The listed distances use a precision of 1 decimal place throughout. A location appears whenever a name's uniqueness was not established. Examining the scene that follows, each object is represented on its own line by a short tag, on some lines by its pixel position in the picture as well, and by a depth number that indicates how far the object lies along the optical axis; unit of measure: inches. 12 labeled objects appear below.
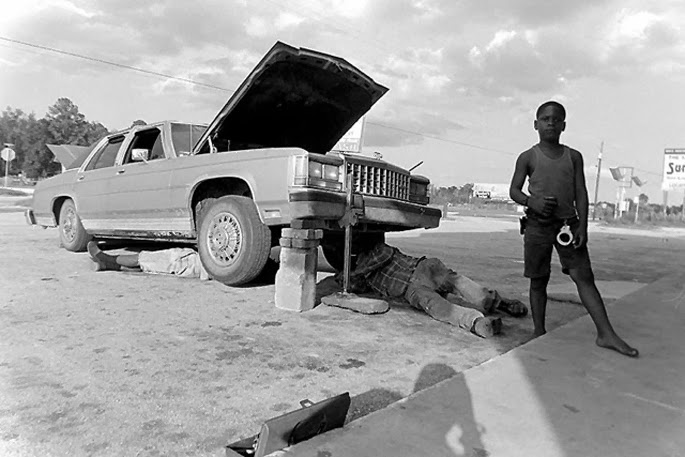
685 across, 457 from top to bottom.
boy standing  136.2
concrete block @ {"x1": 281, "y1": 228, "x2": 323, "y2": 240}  166.2
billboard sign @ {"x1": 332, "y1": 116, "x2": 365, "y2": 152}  615.8
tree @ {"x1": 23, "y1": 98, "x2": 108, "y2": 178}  2460.6
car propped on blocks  171.3
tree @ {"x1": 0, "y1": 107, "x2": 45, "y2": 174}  2501.2
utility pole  2023.9
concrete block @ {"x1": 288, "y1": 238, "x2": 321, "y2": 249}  166.1
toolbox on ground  69.9
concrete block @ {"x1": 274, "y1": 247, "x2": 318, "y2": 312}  167.5
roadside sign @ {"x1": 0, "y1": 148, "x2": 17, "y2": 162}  1202.4
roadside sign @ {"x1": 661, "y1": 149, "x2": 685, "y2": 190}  1339.8
